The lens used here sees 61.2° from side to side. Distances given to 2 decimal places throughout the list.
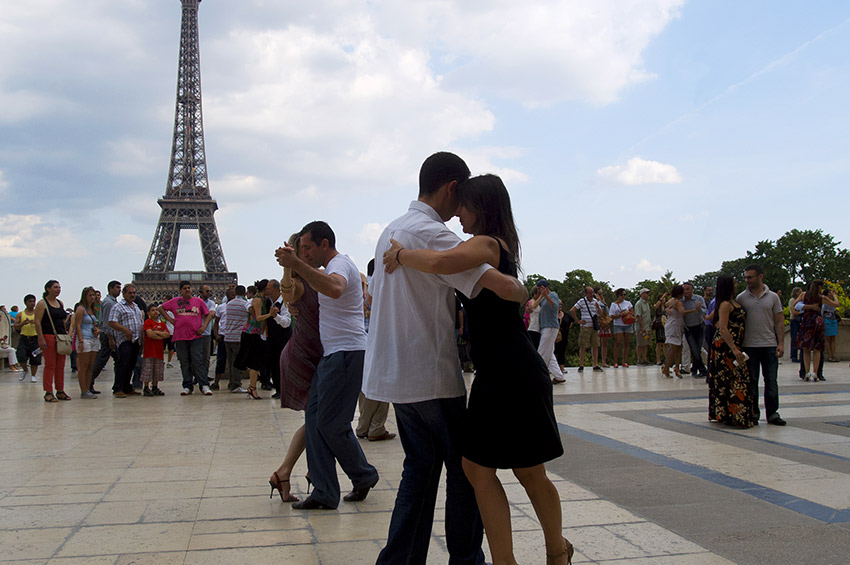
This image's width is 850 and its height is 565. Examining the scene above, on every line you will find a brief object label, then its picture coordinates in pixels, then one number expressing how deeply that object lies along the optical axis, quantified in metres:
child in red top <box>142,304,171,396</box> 11.48
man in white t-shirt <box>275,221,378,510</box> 4.05
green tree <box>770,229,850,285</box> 64.19
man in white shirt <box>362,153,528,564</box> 2.83
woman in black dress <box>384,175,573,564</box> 2.70
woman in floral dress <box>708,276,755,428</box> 7.06
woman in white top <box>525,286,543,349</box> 11.96
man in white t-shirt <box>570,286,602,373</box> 14.19
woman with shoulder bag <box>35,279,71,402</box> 10.59
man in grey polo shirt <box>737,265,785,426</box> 7.25
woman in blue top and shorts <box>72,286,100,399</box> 10.94
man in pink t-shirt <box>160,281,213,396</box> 11.59
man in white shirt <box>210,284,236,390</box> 12.55
